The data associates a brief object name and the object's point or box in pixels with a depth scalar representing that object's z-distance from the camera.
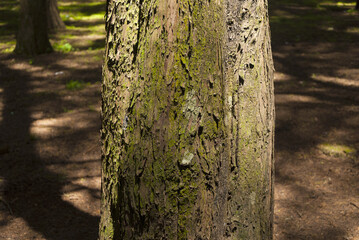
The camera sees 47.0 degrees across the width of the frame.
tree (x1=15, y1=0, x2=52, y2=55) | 8.81
